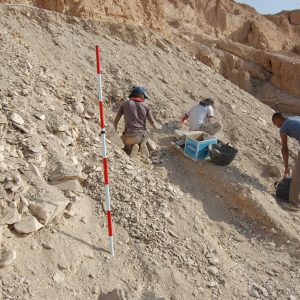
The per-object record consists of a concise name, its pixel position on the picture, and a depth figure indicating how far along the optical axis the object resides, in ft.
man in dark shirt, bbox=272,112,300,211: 18.63
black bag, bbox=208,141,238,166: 19.95
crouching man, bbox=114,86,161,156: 19.84
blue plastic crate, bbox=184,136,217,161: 20.17
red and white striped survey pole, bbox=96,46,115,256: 13.19
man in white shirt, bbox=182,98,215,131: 22.50
